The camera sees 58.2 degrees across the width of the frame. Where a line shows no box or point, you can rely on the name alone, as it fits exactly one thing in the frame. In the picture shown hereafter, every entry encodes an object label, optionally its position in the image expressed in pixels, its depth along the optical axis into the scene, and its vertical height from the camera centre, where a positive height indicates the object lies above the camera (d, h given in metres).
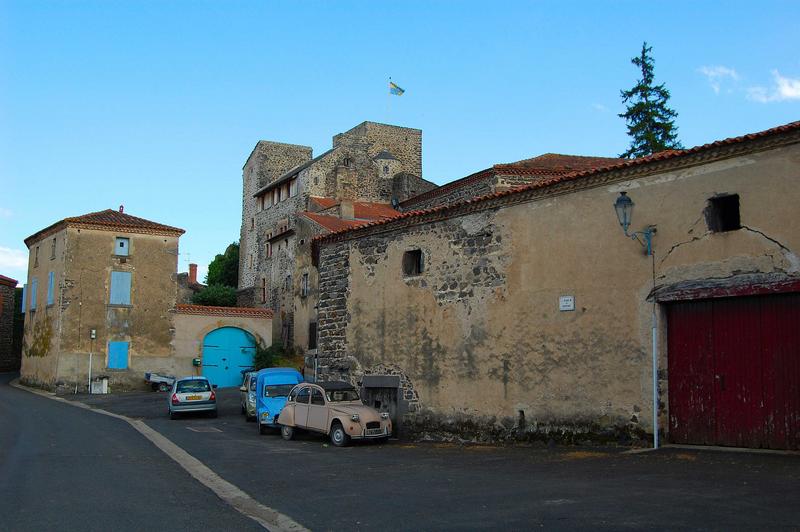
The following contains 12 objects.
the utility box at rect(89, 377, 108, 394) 32.72 -1.99
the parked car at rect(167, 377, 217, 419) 23.27 -1.75
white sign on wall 13.70 +0.83
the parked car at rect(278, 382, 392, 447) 15.82 -1.61
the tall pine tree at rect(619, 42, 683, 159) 41.28 +13.38
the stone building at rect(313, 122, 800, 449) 11.20 +0.78
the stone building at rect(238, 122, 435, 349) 42.28 +10.99
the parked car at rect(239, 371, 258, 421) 22.48 -1.61
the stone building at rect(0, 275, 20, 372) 47.16 +1.26
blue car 19.17 -1.34
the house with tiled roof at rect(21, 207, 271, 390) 33.41 +1.34
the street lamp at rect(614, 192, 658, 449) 12.59 +2.26
